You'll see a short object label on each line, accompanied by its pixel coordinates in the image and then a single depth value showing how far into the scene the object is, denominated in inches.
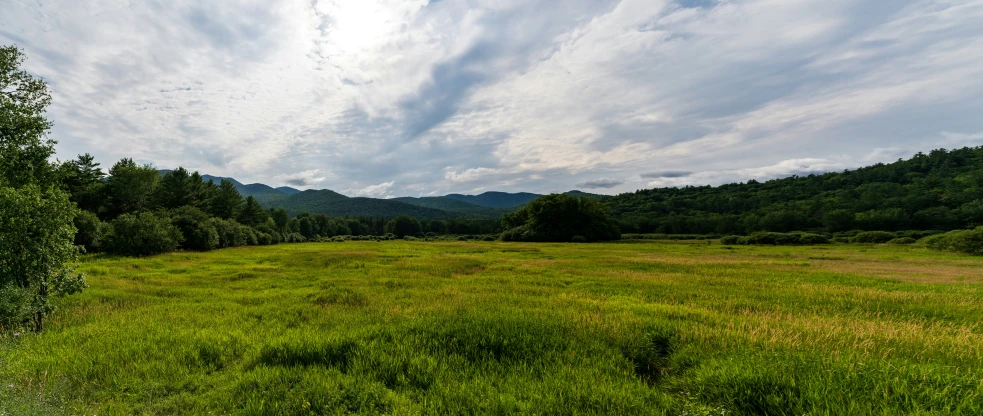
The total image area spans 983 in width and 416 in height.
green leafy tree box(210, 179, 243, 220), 3041.3
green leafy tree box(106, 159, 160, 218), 2044.8
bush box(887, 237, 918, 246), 2242.9
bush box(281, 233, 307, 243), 4020.7
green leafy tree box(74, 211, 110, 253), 1472.7
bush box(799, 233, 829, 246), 2437.3
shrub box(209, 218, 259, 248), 2404.0
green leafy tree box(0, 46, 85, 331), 336.8
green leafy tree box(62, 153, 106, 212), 1761.8
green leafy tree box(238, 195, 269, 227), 3476.9
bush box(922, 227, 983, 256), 1450.8
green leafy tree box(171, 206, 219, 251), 2009.1
